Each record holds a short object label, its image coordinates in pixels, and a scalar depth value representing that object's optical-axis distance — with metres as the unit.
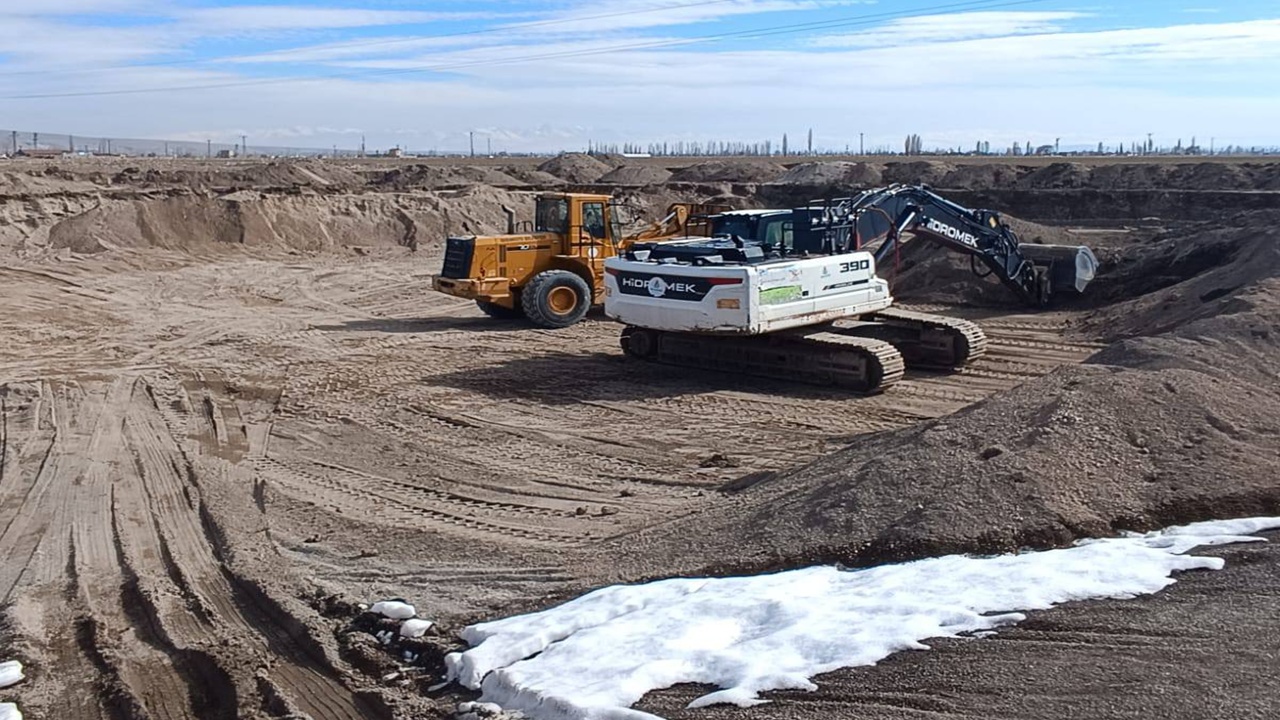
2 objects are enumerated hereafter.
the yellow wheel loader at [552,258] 19.36
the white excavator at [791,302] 13.97
